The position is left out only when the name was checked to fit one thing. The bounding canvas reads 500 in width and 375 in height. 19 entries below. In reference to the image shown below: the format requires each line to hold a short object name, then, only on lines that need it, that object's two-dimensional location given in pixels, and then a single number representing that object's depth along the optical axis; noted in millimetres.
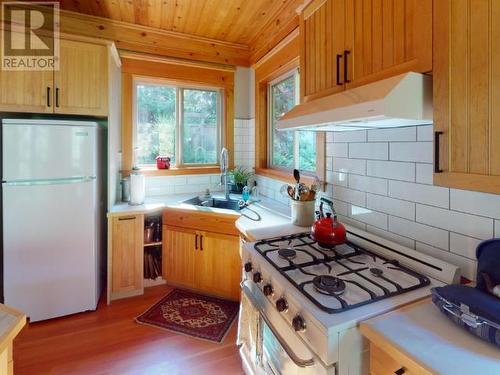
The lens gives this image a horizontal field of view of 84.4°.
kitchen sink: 2681
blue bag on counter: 727
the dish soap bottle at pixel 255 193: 2836
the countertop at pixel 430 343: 654
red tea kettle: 1328
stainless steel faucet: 2758
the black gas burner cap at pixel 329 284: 967
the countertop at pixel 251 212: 1751
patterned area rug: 1991
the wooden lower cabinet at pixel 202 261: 2244
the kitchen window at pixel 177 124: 2912
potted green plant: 3004
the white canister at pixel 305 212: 1804
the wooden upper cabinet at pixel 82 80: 2109
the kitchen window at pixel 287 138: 2328
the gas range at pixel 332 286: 846
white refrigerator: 1938
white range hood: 872
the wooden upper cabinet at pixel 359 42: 934
